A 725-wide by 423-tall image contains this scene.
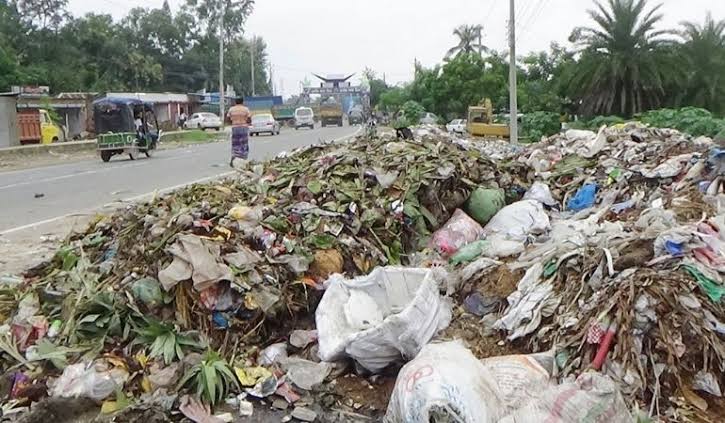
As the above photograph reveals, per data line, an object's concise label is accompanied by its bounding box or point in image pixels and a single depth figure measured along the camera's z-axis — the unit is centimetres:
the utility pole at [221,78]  3688
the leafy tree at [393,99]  5495
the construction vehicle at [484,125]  2532
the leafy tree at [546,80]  3166
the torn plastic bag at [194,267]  409
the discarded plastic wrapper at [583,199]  738
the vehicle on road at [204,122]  4338
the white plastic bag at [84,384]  352
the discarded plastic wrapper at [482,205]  662
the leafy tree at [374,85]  8478
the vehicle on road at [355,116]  5639
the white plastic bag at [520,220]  611
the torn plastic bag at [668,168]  743
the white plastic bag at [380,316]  364
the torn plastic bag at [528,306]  380
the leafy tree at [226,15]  6091
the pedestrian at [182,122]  4352
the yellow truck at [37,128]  2560
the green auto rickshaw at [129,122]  1959
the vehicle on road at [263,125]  3522
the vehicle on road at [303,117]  4625
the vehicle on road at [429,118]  3541
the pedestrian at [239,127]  1260
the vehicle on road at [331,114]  5288
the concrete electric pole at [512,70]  2203
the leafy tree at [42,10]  4244
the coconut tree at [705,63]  2938
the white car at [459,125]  2862
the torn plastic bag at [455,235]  591
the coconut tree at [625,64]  2873
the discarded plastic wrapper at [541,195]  724
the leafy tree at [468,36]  6456
